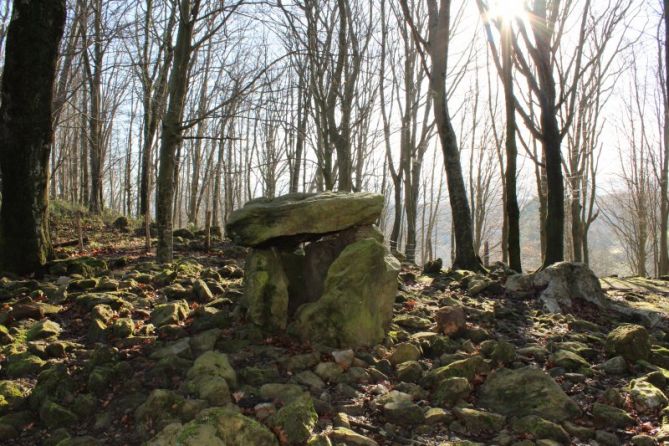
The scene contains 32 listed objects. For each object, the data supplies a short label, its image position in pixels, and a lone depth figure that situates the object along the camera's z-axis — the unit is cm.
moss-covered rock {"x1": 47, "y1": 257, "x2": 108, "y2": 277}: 633
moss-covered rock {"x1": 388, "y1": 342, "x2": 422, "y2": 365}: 438
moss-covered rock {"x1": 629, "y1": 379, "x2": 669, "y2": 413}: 369
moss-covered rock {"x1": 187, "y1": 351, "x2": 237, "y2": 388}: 381
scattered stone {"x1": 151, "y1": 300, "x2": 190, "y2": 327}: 478
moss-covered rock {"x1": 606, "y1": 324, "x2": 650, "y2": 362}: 457
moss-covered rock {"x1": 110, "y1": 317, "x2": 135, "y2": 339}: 449
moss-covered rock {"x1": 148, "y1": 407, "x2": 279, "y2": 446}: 293
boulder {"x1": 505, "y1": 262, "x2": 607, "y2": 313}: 642
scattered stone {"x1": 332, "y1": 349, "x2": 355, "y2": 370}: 416
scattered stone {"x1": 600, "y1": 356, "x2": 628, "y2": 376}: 434
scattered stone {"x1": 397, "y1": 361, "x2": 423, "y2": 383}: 410
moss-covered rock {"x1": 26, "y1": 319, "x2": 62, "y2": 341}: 446
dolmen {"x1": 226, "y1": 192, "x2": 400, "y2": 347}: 456
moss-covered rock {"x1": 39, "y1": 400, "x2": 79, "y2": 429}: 329
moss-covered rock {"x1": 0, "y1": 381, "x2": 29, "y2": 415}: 342
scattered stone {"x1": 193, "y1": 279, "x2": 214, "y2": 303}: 555
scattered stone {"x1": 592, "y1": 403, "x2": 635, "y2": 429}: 352
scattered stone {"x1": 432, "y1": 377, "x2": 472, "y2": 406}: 377
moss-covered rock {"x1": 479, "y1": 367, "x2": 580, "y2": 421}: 364
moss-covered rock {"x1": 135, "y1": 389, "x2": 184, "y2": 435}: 326
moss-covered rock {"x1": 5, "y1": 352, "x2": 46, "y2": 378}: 384
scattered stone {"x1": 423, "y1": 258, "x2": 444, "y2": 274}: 834
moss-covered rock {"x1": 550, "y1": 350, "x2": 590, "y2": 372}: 441
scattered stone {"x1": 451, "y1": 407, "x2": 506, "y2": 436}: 344
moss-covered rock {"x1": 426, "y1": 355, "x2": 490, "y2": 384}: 401
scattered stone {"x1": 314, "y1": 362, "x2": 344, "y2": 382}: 402
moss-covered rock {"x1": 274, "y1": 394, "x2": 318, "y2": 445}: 314
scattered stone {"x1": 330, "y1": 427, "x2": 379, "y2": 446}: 314
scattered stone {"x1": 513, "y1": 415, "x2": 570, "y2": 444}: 333
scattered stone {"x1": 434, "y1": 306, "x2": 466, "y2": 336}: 503
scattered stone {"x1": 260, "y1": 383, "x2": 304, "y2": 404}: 365
